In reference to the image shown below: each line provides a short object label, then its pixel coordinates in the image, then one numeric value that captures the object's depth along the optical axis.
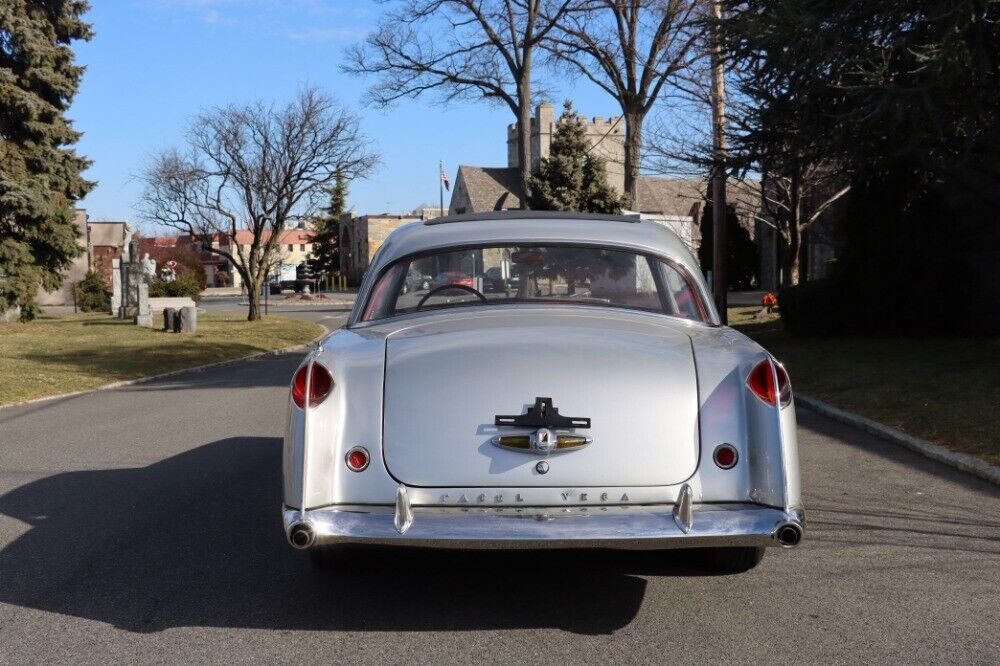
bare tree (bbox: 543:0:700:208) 31.92
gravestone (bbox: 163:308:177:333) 30.80
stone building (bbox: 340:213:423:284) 92.88
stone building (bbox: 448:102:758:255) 72.94
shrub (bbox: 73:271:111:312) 46.19
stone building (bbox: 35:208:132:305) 52.94
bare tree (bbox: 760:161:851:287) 25.42
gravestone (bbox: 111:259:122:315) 43.22
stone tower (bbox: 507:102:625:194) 73.06
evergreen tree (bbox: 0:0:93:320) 31.12
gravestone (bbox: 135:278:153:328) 33.25
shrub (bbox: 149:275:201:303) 46.00
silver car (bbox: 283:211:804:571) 4.36
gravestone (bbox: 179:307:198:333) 30.31
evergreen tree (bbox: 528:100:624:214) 49.34
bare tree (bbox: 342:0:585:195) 32.72
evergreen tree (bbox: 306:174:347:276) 98.94
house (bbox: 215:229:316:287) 124.68
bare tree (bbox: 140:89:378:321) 35.91
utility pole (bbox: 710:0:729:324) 20.17
